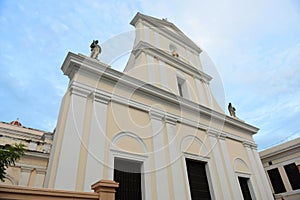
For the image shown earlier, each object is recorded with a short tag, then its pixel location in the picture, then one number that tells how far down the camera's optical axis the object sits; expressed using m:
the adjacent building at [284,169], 12.81
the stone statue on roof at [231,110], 11.57
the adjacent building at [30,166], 9.45
